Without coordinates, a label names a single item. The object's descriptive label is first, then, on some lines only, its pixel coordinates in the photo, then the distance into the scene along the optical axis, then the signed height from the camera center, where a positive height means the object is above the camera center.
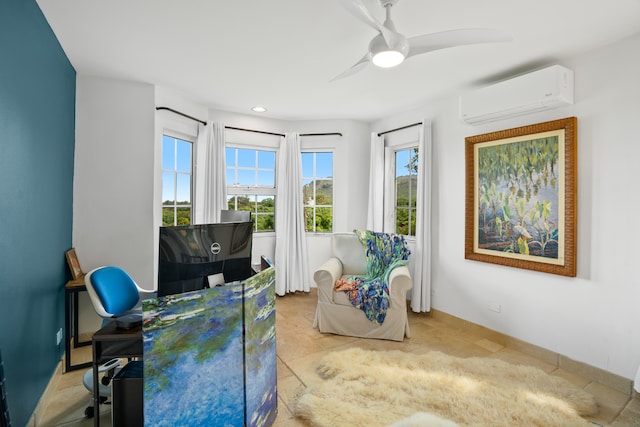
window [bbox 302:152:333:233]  4.78 +0.39
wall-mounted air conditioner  2.53 +1.04
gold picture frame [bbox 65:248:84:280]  2.69 -0.45
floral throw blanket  3.15 -0.66
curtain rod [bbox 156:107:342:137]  3.41 +1.13
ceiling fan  1.74 +1.01
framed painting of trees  2.59 +0.18
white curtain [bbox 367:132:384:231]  4.41 +0.45
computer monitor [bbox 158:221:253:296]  1.50 -0.21
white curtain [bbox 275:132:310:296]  4.53 -0.02
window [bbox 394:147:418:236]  4.14 +0.35
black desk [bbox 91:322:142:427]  1.49 -0.63
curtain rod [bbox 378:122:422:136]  3.89 +1.12
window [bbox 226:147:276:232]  4.43 +0.44
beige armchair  3.13 -0.97
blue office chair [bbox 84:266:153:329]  1.88 -0.50
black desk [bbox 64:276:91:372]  2.52 -0.82
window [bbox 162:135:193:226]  3.62 +0.38
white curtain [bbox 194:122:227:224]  3.88 +0.48
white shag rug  1.95 -1.22
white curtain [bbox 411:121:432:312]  3.72 -0.15
